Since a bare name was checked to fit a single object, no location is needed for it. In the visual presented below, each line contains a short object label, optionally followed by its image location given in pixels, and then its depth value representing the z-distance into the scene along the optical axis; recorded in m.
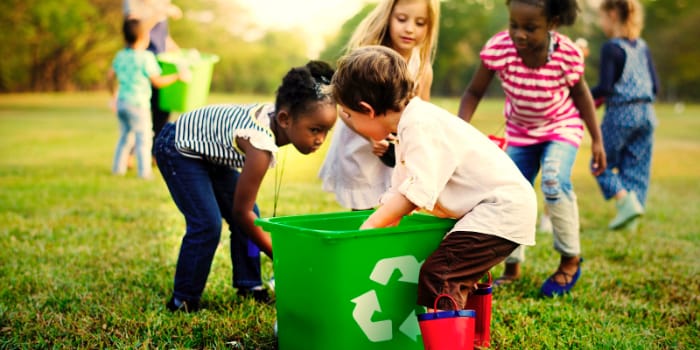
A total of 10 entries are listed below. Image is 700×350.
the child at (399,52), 3.25
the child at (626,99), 5.21
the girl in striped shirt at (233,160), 2.58
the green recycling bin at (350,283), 2.06
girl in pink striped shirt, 3.12
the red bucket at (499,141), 3.10
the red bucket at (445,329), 2.06
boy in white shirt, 2.14
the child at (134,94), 6.61
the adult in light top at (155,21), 6.31
